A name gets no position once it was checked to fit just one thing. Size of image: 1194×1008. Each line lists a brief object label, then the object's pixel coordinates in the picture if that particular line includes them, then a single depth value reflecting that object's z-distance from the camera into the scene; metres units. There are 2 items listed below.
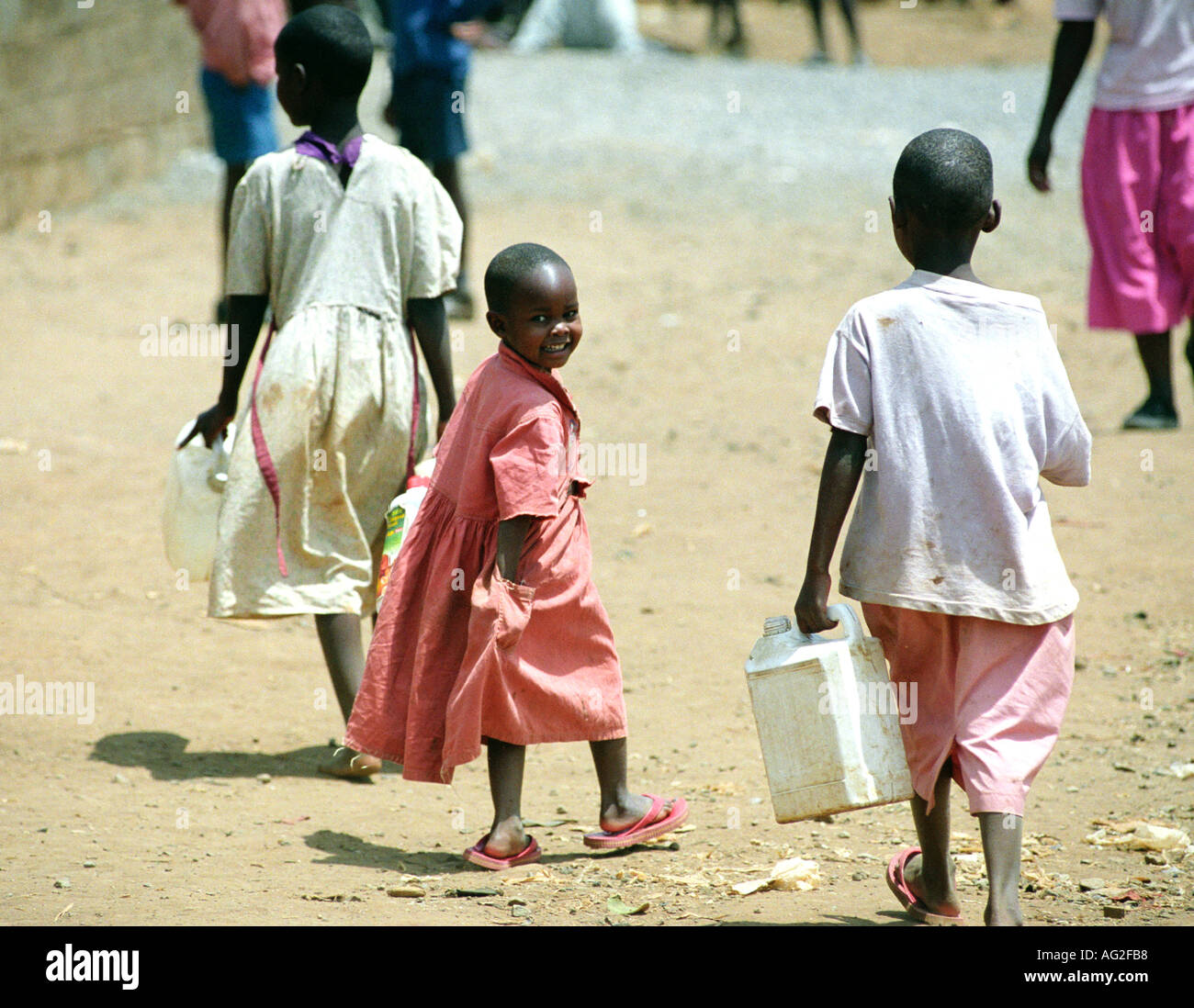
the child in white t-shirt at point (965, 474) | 5.32
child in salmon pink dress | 6.15
